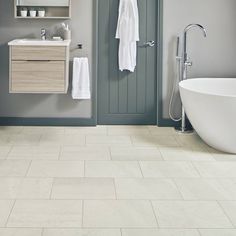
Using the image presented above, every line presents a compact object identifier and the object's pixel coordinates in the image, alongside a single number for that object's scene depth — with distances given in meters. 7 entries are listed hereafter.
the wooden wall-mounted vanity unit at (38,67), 5.06
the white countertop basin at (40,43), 5.05
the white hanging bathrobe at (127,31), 5.59
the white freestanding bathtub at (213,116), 4.47
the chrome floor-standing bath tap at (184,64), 5.60
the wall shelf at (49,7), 5.56
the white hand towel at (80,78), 5.59
